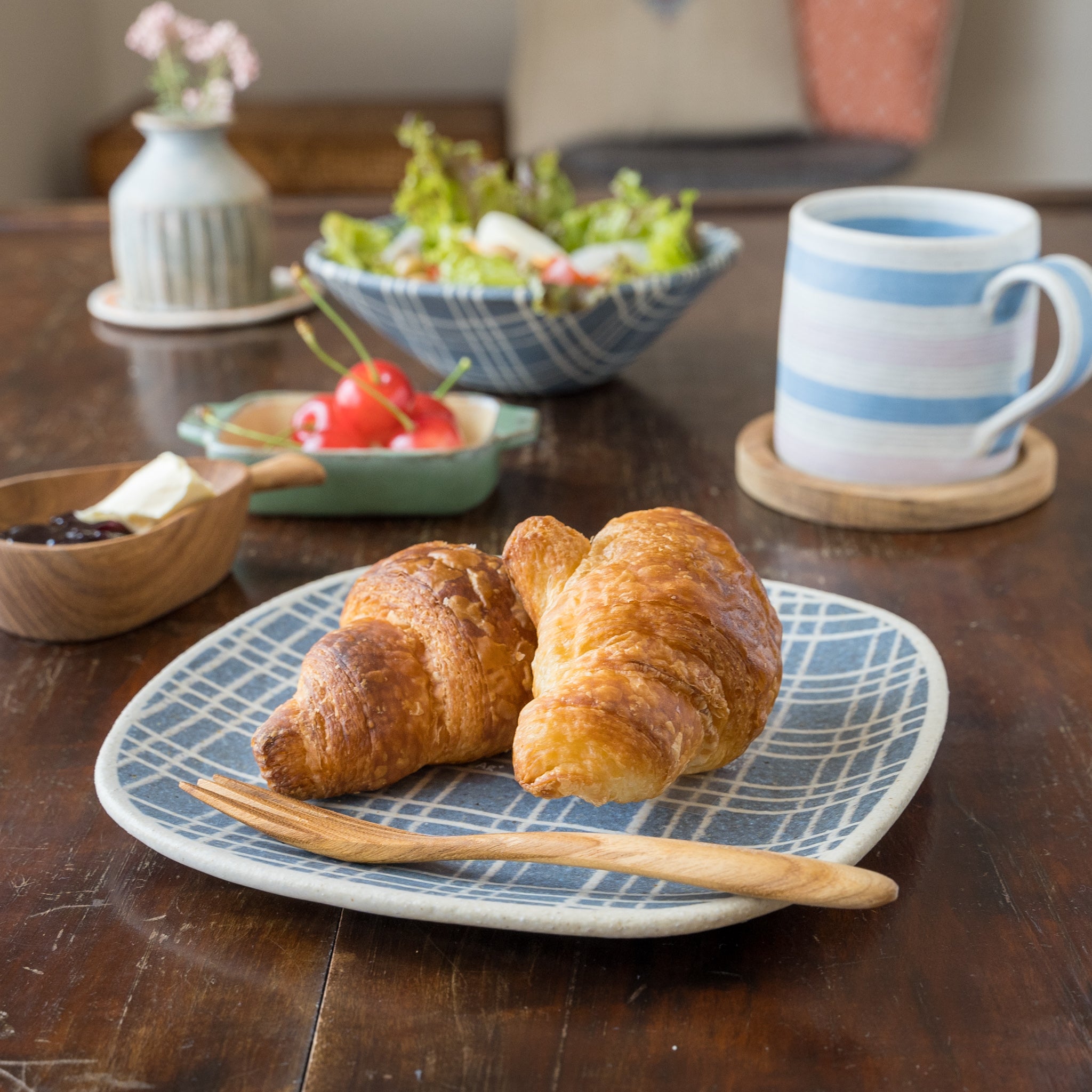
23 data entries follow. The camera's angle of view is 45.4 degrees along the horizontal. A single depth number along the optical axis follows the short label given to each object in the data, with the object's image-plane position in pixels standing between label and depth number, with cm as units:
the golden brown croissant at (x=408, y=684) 67
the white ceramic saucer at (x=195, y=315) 169
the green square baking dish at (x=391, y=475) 110
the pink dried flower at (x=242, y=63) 167
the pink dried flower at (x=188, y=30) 169
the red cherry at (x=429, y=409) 121
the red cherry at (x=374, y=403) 120
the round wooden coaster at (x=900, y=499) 110
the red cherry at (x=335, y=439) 119
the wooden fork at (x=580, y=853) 57
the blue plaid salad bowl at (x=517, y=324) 131
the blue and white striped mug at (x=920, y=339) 104
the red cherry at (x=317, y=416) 120
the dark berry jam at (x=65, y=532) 93
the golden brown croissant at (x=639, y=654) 61
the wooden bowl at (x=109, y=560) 90
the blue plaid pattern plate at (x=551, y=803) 59
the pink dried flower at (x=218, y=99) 170
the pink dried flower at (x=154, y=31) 173
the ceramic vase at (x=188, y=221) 167
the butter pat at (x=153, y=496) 96
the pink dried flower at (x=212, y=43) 168
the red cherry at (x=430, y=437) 118
